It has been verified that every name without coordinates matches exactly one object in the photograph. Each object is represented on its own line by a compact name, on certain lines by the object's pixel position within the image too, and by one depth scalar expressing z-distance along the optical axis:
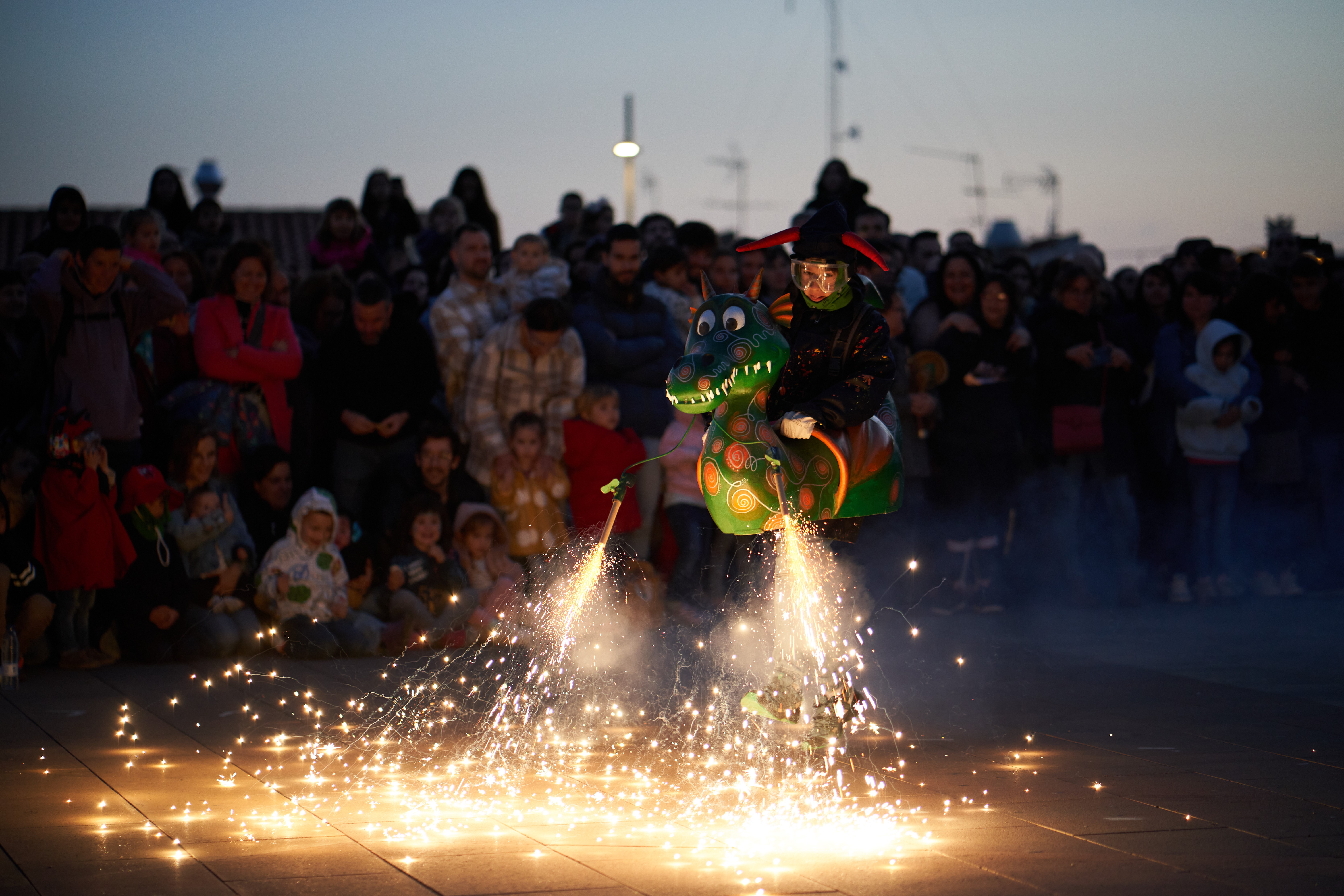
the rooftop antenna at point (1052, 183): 38.69
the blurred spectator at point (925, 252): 11.80
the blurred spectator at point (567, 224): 12.49
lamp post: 18.59
